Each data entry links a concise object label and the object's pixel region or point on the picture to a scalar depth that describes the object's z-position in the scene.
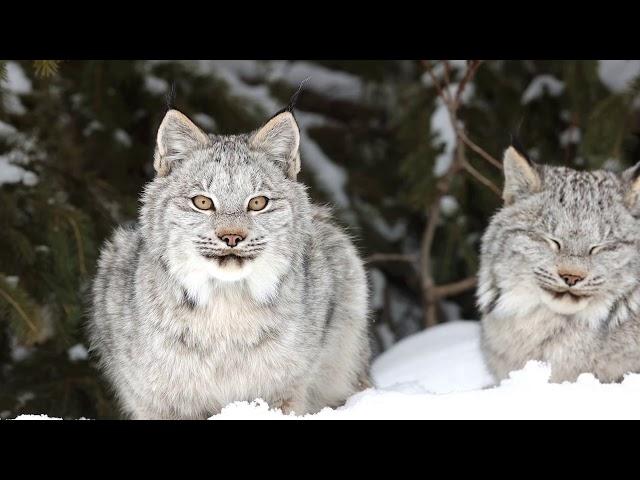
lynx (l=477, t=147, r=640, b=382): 10.19
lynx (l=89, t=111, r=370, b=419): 9.27
